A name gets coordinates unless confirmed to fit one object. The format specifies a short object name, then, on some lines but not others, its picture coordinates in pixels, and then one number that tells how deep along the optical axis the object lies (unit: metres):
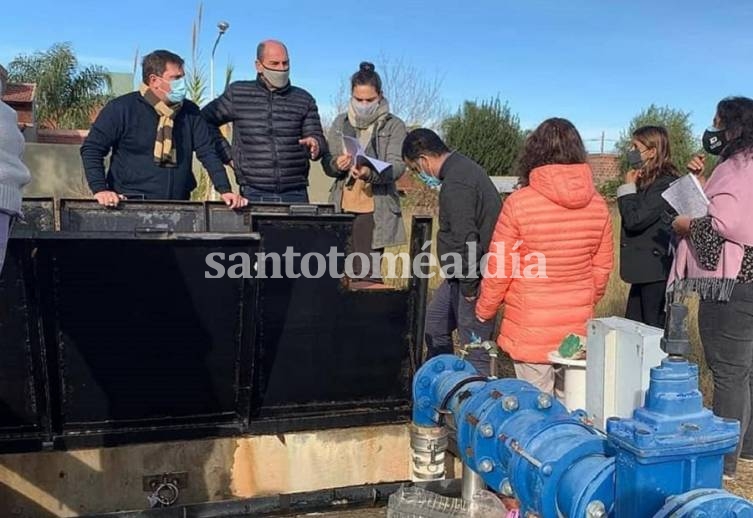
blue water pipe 1.31
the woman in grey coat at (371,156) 4.76
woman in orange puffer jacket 3.45
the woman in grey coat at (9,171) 1.80
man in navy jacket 4.20
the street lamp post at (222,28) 10.14
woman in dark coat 4.48
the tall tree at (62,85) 23.56
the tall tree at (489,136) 23.88
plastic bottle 2.02
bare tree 22.29
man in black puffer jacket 4.59
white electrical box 1.82
